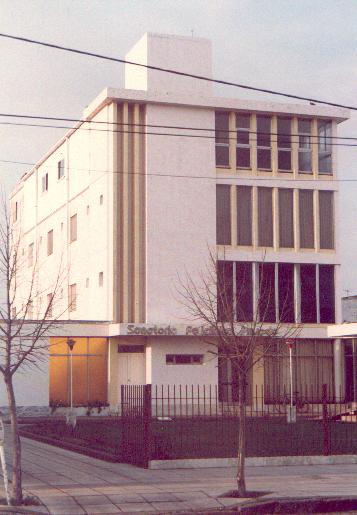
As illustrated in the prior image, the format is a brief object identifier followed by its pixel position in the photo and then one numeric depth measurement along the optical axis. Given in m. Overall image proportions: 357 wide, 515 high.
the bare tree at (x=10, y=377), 16.47
